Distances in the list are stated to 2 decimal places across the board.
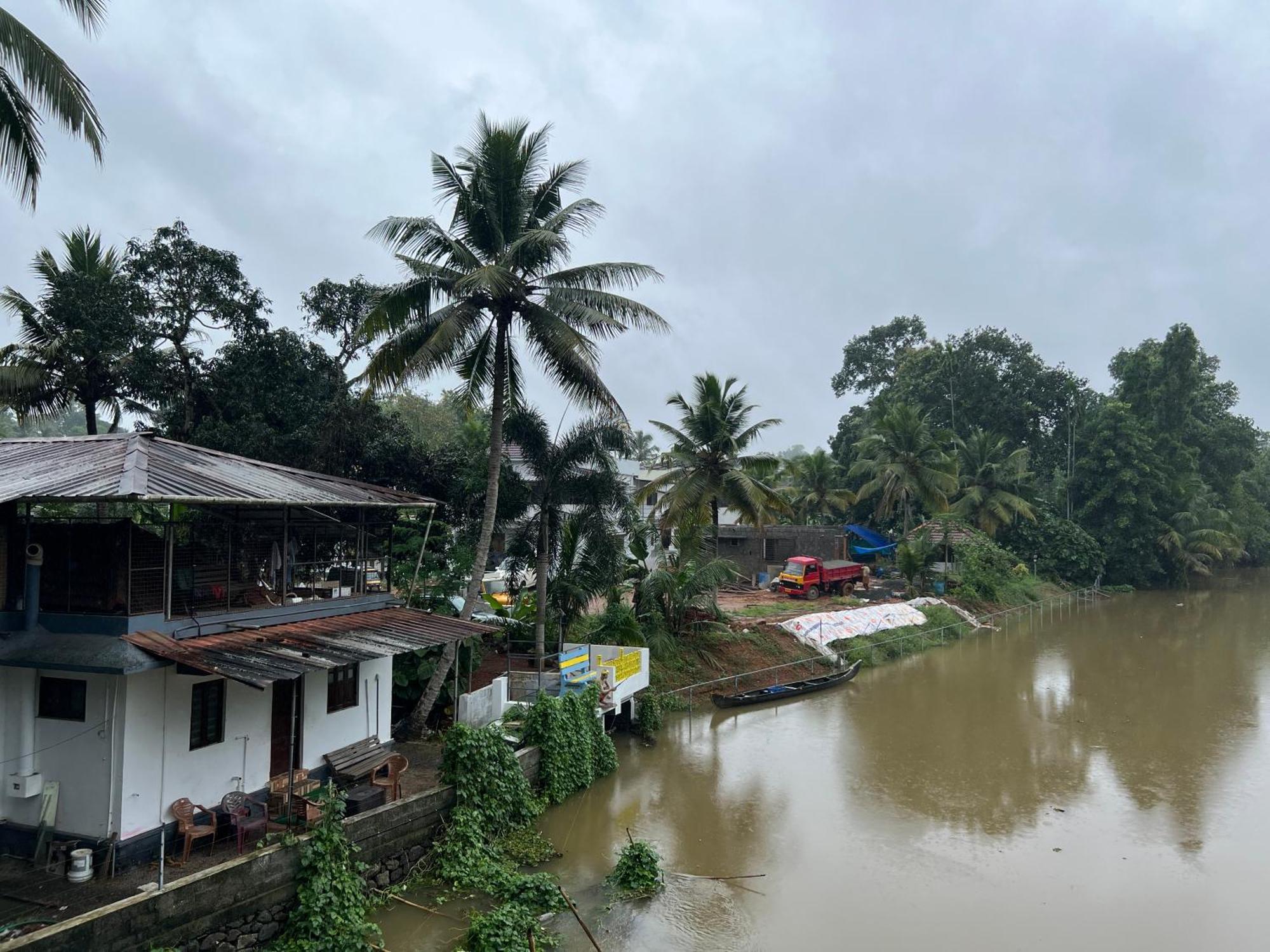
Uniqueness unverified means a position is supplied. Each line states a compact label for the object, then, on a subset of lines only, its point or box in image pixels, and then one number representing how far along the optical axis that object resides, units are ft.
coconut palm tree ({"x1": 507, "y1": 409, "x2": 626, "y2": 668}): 65.41
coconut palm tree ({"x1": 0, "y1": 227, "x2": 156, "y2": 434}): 65.36
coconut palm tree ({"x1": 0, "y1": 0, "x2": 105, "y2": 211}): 31.50
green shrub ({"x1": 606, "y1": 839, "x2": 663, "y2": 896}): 38.37
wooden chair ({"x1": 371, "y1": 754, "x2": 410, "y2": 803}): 40.47
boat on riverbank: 72.49
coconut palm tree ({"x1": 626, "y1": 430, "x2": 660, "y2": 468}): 283.38
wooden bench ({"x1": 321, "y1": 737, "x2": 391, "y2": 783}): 41.60
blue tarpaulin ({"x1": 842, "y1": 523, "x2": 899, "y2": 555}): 145.38
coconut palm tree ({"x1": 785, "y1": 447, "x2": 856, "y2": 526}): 154.10
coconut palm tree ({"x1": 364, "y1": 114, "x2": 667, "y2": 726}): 53.26
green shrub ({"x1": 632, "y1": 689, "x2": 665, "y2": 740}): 63.77
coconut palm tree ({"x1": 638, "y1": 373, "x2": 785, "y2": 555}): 85.10
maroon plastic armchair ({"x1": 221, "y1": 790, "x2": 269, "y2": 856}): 34.88
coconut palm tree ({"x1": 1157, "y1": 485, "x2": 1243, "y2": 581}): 162.91
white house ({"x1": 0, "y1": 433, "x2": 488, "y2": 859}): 32.81
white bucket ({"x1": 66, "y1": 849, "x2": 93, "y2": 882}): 31.01
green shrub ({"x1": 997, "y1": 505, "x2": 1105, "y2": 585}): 156.35
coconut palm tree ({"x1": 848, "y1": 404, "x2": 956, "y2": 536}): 136.67
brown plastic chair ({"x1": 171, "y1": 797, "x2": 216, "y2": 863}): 33.78
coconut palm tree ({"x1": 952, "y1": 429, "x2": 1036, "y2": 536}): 149.07
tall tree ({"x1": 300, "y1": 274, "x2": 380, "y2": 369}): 75.51
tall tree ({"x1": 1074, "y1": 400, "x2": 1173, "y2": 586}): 157.07
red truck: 114.73
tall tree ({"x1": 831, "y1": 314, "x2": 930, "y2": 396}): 218.18
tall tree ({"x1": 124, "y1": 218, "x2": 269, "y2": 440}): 67.97
